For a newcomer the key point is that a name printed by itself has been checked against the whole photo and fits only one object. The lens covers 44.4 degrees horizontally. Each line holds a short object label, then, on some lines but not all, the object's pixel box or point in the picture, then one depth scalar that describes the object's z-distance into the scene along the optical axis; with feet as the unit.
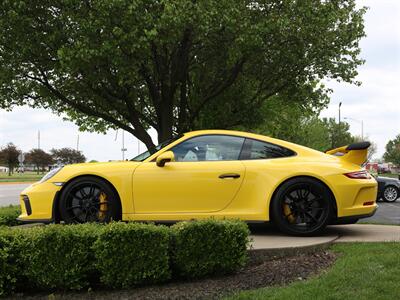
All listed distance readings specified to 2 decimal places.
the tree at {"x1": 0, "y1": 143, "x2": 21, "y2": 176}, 222.89
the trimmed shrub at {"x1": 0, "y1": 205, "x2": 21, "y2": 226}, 22.03
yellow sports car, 18.65
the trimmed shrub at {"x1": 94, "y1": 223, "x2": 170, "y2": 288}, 13.85
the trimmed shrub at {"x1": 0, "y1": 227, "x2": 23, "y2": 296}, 13.83
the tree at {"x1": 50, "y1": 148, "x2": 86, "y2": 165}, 281.91
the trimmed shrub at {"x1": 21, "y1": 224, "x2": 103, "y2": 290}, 13.85
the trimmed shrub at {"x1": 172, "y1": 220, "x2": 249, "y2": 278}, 14.39
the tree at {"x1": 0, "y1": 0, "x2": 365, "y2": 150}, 36.14
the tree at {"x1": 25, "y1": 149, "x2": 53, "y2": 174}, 262.06
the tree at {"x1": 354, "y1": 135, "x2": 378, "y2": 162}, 304.91
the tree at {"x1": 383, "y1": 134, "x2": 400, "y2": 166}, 306.35
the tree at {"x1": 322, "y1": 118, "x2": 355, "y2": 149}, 238.27
